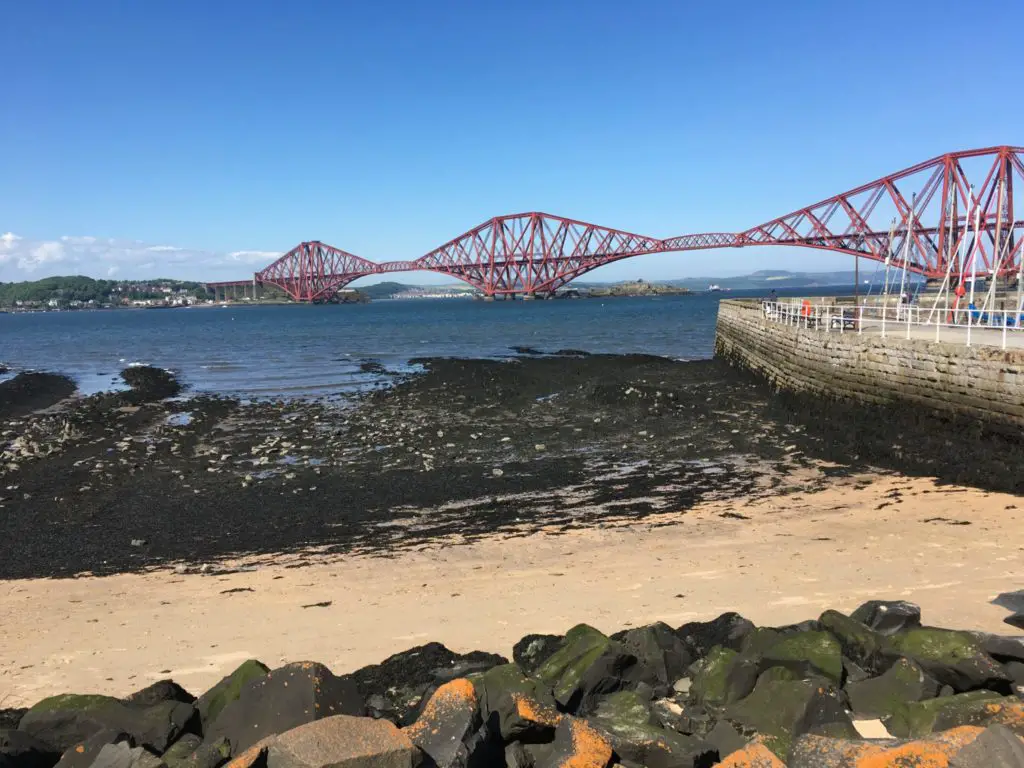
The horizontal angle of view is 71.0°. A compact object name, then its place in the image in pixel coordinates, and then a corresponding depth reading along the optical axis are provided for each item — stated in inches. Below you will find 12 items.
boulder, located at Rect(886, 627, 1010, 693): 165.0
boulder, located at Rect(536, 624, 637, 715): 172.1
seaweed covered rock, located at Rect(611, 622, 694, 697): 182.4
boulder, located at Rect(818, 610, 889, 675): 181.0
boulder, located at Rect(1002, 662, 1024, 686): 168.9
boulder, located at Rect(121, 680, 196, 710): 175.2
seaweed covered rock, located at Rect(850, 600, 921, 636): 196.4
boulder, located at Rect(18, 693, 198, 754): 159.9
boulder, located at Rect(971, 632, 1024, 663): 173.8
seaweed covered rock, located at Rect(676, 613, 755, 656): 199.8
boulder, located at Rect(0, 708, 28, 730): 176.5
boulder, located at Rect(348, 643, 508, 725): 178.7
